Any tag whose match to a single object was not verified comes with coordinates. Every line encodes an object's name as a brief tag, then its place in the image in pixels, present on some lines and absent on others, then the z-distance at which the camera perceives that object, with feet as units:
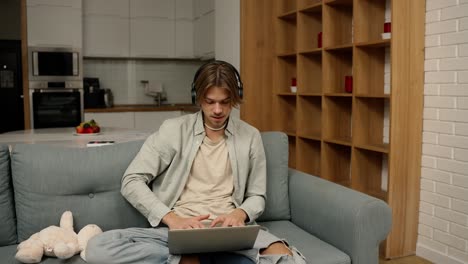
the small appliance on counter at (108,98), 18.95
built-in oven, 17.49
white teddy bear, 5.78
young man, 5.99
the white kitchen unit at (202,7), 17.57
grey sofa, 6.36
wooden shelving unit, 9.78
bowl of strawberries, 11.23
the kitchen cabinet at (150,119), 18.49
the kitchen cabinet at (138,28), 18.58
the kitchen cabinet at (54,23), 17.15
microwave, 17.33
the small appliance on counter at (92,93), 18.38
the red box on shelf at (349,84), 11.42
